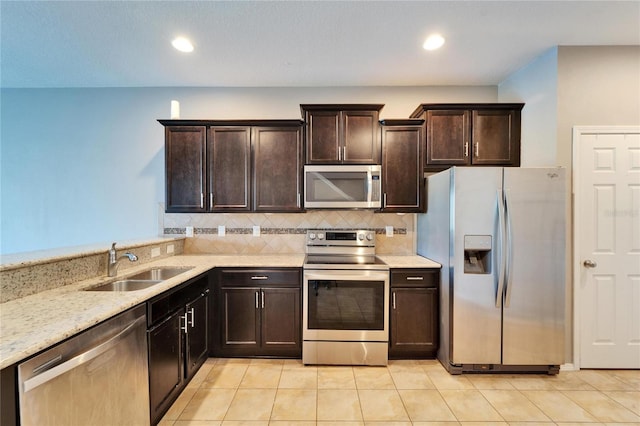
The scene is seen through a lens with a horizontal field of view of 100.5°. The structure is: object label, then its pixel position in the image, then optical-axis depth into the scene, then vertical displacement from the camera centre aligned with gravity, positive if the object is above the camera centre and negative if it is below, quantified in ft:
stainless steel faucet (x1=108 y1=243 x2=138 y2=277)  6.70 -1.26
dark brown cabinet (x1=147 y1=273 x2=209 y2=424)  5.64 -3.16
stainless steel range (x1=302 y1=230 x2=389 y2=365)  8.17 -3.21
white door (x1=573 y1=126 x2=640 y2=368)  7.83 -1.18
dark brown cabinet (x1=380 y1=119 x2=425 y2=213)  9.39 +1.59
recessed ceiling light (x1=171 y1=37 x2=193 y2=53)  7.81 +5.02
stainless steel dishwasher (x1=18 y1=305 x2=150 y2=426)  3.37 -2.51
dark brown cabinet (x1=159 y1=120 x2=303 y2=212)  9.52 +1.60
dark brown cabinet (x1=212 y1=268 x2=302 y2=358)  8.46 -3.30
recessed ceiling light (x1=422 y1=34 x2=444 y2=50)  7.60 +4.93
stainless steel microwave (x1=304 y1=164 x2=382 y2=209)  9.22 +0.84
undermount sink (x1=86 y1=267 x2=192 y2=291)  6.51 -1.86
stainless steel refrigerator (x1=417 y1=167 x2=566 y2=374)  7.48 -1.74
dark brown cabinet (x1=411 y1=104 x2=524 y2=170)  9.22 +2.63
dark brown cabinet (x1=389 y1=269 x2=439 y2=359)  8.43 -3.24
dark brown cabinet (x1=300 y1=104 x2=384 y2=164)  9.37 +2.65
